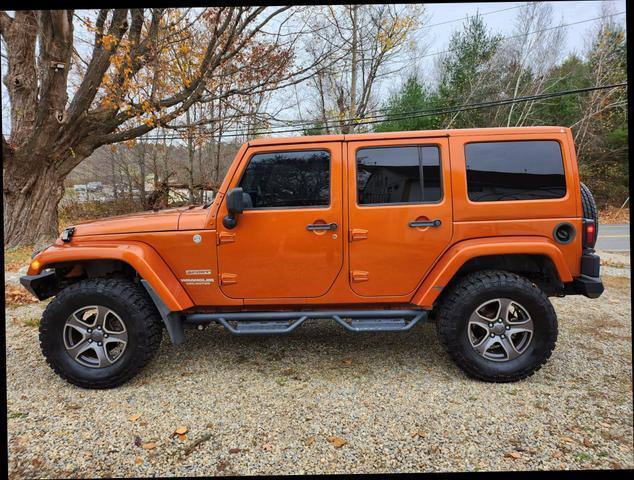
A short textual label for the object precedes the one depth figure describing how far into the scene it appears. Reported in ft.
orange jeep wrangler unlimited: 9.23
